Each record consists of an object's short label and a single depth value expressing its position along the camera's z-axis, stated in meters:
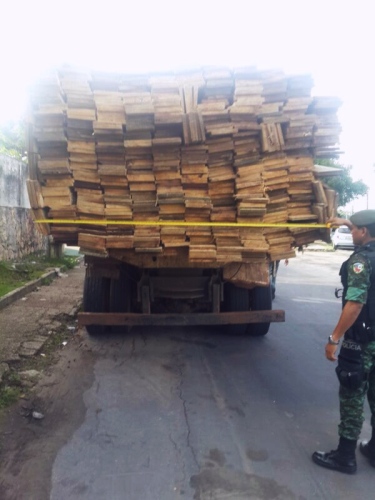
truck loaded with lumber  4.39
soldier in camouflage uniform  3.41
